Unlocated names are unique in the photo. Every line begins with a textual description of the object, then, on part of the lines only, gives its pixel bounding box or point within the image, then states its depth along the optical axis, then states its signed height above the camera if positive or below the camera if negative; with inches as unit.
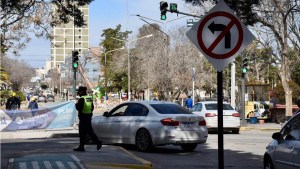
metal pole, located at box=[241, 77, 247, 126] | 1216.2 -16.5
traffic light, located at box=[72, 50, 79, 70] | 1136.8 +83.7
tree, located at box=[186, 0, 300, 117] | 1243.7 +177.5
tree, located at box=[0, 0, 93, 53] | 606.5 +121.8
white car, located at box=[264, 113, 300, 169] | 360.1 -32.6
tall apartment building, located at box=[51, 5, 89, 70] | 6077.8 +618.8
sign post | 302.4 +33.6
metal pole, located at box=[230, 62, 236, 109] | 1301.7 +35.2
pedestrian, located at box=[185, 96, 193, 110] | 1528.1 -9.3
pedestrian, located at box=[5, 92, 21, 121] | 1328.7 -6.6
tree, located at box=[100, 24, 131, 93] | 3269.7 +348.6
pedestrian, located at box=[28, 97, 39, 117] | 1255.9 -8.6
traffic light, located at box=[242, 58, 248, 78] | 1234.3 +73.2
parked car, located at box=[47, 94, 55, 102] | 4217.0 +15.7
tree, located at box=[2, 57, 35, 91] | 4685.8 +237.8
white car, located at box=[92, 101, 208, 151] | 633.6 -30.1
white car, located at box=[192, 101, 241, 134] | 1004.6 -28.0
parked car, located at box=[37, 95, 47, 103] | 3864.2 +7.8
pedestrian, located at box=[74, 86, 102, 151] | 576.1 -13.4
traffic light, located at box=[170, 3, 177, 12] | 1116.0 +183.3
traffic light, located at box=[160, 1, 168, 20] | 1099.3 +175.9
